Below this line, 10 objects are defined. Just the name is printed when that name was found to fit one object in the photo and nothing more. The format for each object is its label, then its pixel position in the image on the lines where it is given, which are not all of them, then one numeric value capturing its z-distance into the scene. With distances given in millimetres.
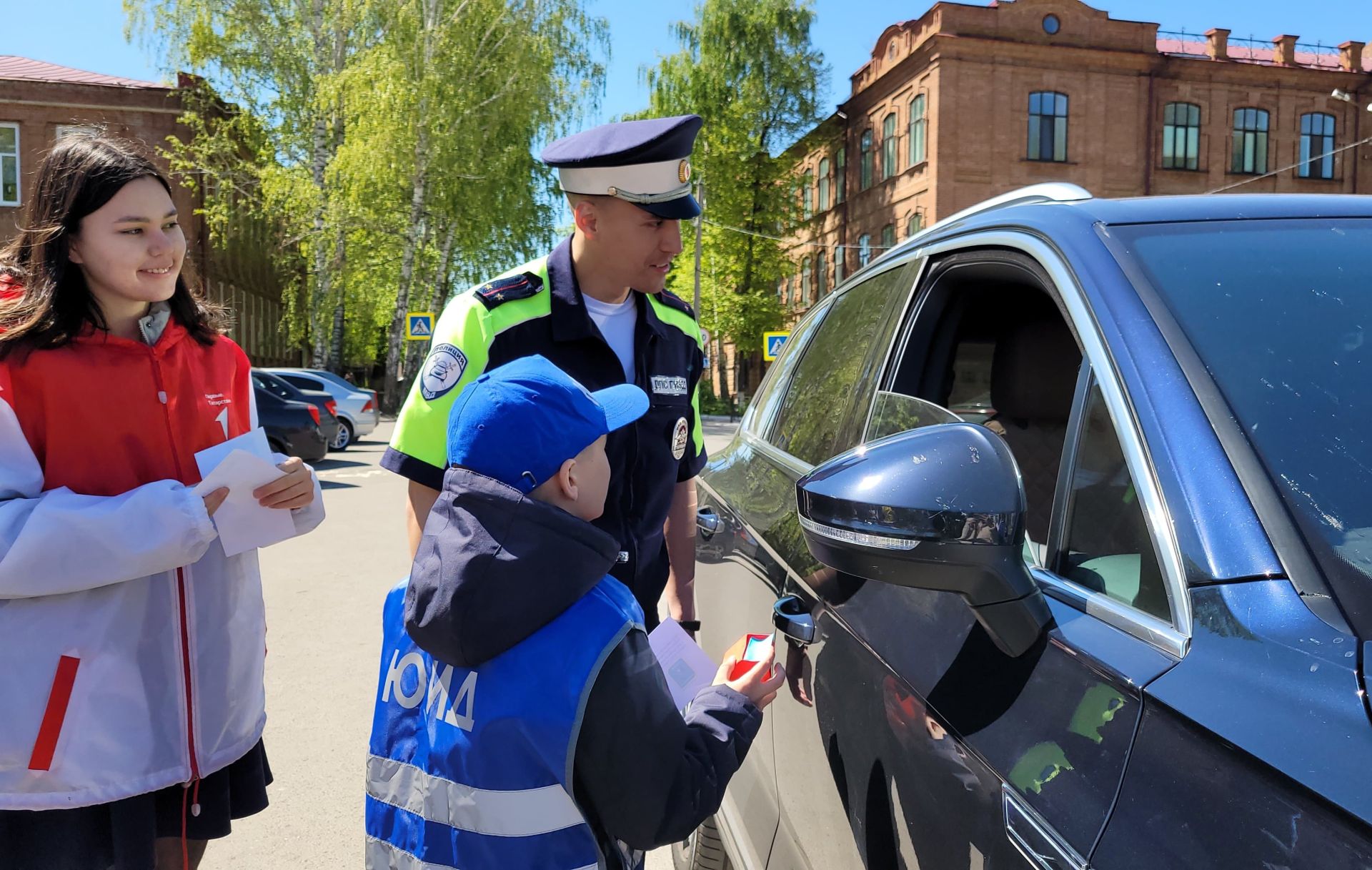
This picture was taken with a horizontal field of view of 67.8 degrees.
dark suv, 926
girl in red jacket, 1782
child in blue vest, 1349
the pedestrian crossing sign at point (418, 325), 22266
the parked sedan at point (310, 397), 15328
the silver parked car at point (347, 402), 18688
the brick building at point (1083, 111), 32094
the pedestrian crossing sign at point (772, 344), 21406
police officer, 2256
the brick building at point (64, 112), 30984
